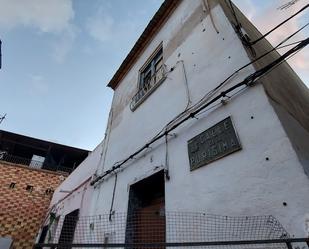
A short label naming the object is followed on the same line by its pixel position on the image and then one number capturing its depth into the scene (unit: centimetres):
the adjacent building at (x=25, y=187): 855
